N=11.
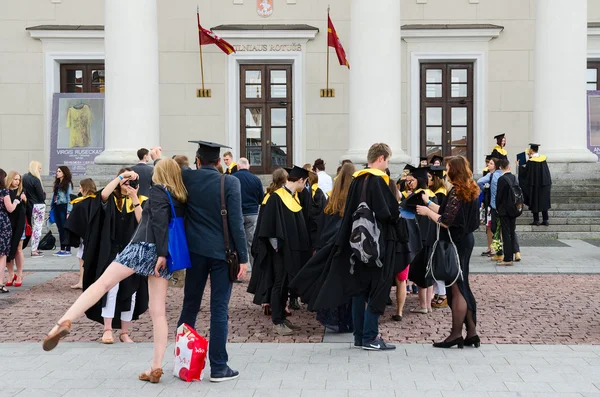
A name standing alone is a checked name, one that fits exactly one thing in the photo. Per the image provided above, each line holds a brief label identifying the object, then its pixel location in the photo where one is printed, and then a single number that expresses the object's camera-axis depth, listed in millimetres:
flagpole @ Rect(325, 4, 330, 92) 25069
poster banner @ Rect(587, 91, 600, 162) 24906
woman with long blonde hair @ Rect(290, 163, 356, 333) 8633
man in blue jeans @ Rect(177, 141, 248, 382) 6923
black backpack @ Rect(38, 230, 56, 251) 16125
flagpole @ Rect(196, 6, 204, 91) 24172
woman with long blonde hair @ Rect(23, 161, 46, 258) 16438
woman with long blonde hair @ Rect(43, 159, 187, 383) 6793
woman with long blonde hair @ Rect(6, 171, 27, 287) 12898
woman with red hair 8344
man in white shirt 16578
